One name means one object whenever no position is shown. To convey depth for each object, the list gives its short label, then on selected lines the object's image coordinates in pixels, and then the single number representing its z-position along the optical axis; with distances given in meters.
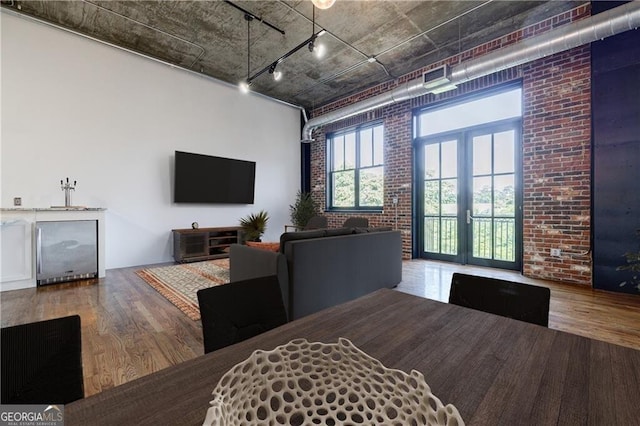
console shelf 5.13
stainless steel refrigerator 3.61
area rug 3.03
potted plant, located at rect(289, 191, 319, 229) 6.94
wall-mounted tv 5.33
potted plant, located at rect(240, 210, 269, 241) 5.34
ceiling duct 3.00
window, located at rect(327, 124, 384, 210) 6.25
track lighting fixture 3.51
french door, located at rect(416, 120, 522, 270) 4.48
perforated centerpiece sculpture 0.50
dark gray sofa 2.46
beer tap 4.14
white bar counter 3.39
